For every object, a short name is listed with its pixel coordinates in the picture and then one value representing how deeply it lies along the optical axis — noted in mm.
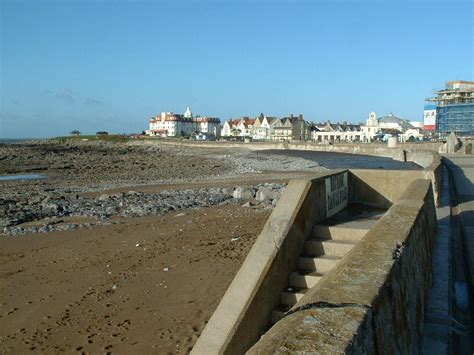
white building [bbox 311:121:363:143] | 132375
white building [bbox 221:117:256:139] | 155375
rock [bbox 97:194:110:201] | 20884
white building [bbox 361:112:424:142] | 114700
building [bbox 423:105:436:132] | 121562
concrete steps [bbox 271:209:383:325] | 5973
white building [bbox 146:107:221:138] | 176750
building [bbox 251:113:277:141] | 143125
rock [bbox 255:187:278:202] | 18827
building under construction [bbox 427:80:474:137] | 101250
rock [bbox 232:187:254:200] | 20328
